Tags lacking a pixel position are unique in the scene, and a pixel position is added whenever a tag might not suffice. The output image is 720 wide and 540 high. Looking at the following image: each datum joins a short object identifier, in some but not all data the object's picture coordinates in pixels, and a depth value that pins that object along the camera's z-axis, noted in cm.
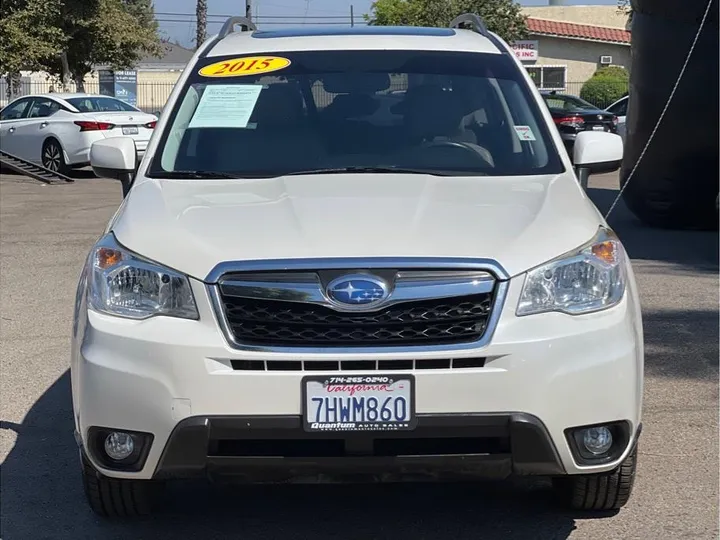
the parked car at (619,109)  2434
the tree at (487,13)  4784
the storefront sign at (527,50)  5216
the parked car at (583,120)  2352
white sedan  1869
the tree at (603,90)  4503
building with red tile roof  5516
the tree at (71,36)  2748
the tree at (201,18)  3847
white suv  347
